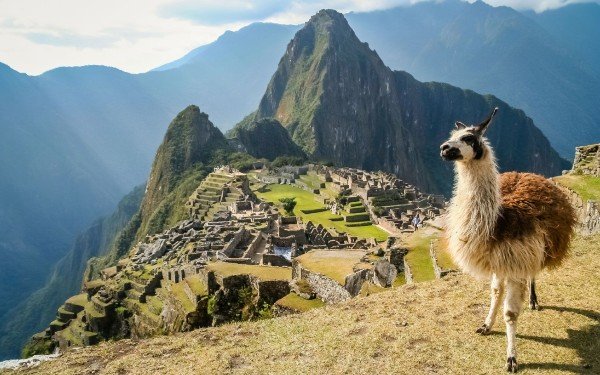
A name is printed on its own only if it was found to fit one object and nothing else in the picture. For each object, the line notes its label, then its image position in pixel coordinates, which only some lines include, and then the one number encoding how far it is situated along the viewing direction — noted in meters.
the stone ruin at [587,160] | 13.04
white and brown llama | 4.26
